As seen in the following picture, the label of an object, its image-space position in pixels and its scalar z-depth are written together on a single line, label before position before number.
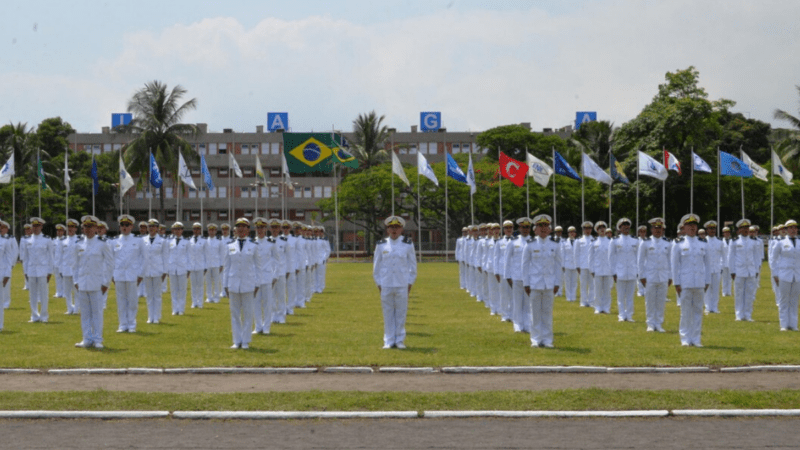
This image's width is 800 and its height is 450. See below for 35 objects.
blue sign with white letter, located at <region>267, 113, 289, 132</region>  107.16
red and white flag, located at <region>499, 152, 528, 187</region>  38.31
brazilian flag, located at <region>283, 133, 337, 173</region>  55.97
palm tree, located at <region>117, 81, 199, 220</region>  69.56
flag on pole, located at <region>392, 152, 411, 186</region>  42.95
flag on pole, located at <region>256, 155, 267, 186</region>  52.54
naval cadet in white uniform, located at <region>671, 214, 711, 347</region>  15.28
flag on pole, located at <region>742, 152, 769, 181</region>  36.79
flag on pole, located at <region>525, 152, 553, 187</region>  35.62
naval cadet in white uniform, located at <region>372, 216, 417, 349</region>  15.25
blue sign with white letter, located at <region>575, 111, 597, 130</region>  111.50
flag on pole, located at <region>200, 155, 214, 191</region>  42.28
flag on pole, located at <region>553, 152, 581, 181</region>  35.82
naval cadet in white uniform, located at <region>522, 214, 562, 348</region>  15.23
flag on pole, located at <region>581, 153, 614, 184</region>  35.75
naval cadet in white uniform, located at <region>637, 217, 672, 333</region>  17.78
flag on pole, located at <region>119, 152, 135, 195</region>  37.48
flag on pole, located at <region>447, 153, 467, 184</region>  41.25
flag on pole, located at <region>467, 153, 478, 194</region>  44.56
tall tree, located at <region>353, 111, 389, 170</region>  93.19
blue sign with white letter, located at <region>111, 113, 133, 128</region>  109.01
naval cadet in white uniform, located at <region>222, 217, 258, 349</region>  15.25
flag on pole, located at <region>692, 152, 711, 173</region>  37.53
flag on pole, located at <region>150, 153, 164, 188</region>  38.99
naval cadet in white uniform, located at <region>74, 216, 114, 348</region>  15.24
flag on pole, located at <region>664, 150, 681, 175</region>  38.67
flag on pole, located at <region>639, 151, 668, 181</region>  35.91
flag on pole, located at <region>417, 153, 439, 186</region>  40.66
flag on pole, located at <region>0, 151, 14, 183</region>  37.86
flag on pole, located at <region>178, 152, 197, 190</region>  41.57
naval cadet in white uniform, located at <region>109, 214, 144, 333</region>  18.00
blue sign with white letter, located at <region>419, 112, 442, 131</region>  107.75
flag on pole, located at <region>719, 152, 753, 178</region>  35.84
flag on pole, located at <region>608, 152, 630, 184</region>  40.69
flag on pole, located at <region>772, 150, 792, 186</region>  37.18
